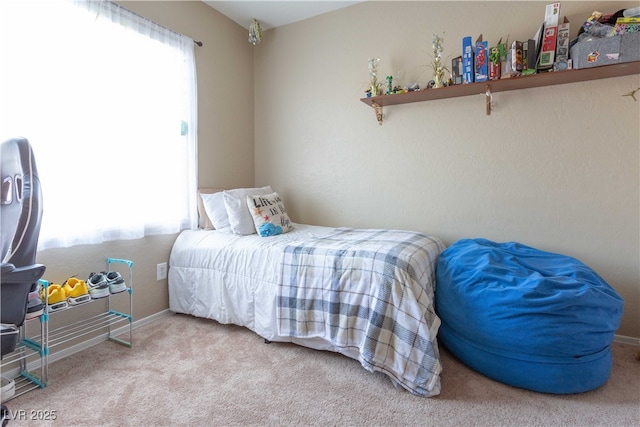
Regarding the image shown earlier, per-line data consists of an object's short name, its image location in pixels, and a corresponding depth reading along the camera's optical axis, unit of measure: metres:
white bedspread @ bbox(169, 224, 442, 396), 1.93
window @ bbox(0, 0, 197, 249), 1.64
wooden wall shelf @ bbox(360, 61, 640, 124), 1.85
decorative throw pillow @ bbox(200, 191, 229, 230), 2.48
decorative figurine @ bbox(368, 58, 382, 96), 2.50
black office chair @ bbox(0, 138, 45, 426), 1.11
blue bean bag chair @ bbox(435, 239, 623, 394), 1.43
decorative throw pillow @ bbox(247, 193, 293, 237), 2.36
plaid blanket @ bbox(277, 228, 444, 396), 1.50
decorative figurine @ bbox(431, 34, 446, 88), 2.25
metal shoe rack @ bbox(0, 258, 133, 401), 1.54
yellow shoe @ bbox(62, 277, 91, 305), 1.67
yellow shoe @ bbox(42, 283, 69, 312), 1.59
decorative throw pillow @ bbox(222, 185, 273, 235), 2.37
